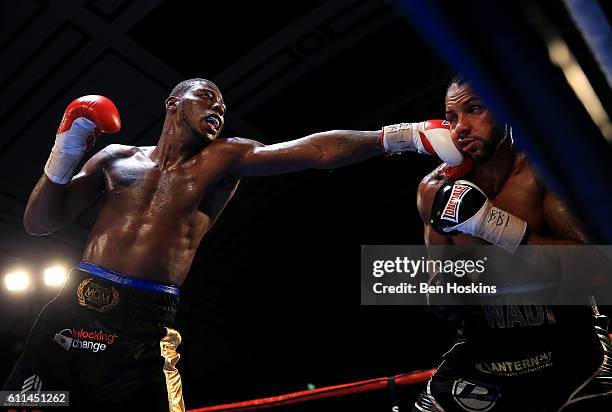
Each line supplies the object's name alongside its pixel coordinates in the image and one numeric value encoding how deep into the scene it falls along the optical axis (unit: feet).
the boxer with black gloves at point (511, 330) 5.23
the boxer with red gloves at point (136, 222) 6.02
